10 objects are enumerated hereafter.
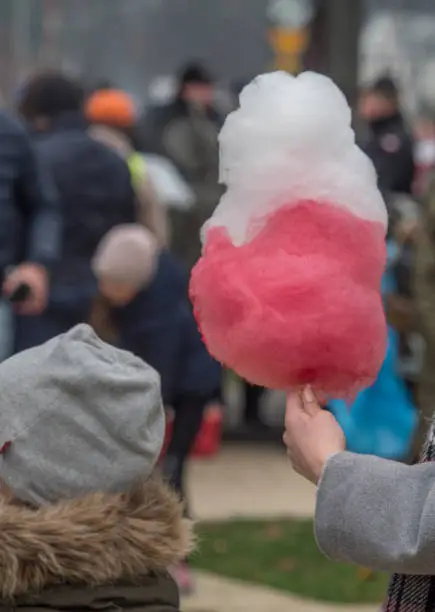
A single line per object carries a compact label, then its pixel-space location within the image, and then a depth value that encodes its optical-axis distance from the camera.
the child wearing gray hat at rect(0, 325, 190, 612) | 4.36
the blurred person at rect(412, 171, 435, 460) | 8.04
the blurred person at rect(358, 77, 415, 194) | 16.25
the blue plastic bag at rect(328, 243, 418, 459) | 11.42
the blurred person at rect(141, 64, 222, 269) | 15.94
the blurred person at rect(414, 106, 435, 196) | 16.90
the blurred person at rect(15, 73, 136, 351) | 10.40
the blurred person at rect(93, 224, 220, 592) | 9.73
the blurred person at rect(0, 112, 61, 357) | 9.03
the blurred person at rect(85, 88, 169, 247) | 11.57
